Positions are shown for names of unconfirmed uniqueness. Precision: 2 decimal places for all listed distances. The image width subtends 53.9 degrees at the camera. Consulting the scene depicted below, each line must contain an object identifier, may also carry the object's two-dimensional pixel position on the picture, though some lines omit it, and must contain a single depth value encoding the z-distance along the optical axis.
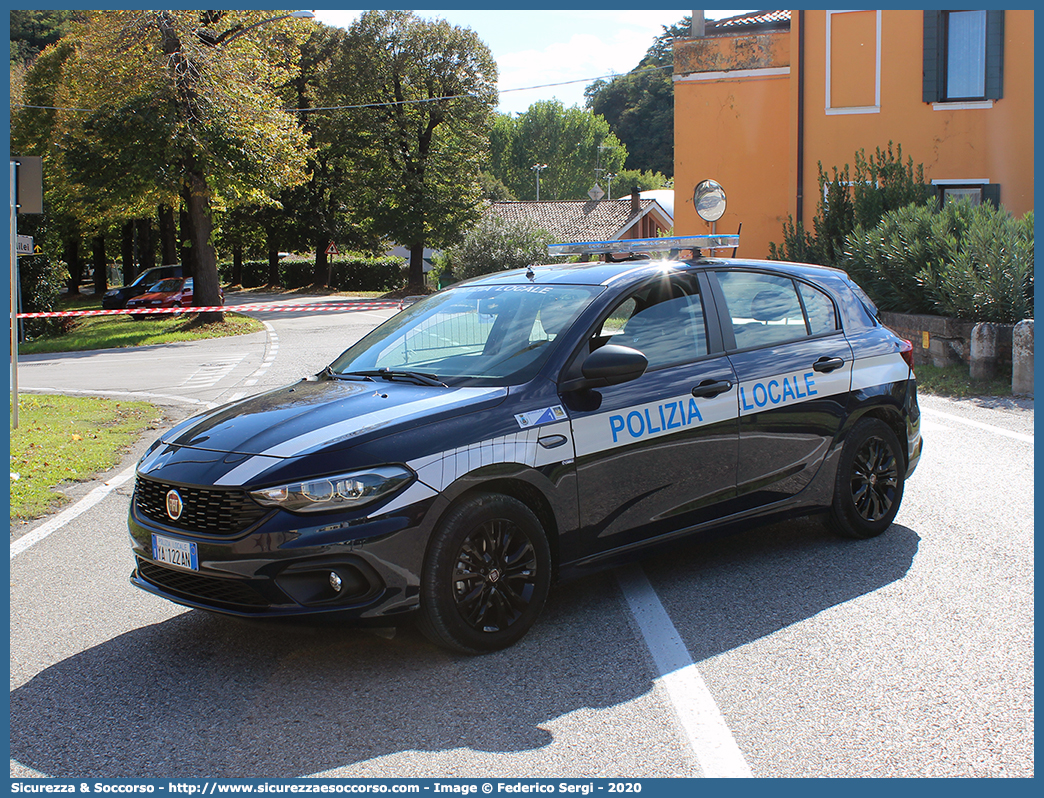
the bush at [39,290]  28.81
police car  4.05
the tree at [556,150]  115.25
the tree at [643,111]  105.44
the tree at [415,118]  51.62
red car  32.12
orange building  21.94
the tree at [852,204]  17.67
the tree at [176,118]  25.30
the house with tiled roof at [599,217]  64.94
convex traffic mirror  11.12
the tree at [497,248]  39.16
